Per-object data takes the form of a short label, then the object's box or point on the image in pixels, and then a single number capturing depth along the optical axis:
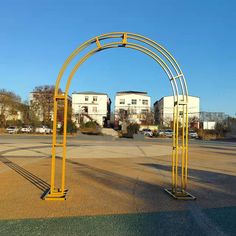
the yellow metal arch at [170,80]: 7.41
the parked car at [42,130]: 54.31
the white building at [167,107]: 96.06
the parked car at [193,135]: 56.89
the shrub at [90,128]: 62.01
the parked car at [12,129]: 55.39
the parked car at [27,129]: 55.53
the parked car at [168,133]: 55.89
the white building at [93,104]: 98.38
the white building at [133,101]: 99.88
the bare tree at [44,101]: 60.97
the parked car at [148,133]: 58.78
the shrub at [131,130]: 50.74
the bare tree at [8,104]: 59.53
